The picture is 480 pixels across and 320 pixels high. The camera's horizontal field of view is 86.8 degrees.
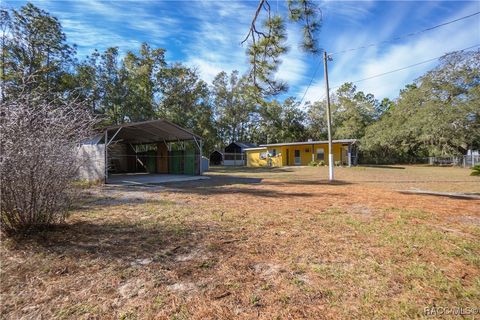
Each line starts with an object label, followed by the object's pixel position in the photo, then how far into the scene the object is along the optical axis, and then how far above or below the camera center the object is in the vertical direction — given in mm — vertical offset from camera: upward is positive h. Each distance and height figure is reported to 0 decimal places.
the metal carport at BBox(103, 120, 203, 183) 13831 +873
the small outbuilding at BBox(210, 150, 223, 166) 34750 +286
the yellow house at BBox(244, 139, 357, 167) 25719 +519
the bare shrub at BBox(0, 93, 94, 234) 3086 +40
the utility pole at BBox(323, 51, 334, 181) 11914 +1541
